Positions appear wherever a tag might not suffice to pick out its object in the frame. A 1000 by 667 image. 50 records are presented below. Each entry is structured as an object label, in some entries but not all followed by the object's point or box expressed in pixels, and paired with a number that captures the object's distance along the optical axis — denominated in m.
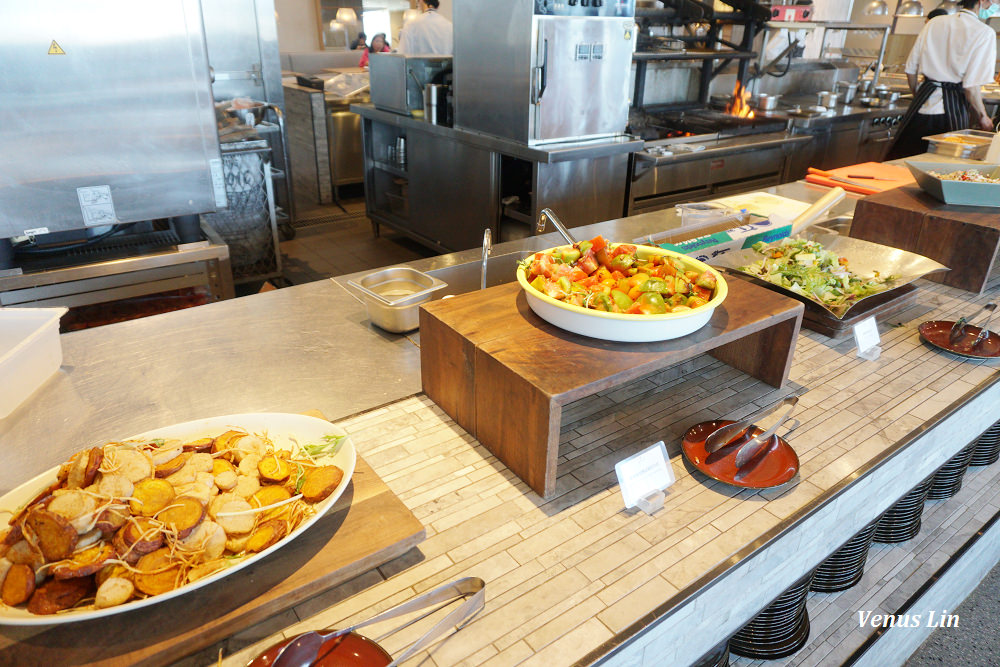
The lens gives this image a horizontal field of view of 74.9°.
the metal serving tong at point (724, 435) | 1.17
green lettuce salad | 1.61
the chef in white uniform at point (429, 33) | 5.75
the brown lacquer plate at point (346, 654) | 0.76
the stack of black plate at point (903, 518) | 1.64
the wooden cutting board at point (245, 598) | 0.74
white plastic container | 1.26
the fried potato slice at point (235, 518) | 0.82
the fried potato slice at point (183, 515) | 0.79
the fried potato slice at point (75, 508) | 0.75
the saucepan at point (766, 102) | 5.26
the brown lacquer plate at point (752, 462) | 1.10
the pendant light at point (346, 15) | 10.36
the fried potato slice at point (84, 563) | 0.74
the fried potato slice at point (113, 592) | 0.73
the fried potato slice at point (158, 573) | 0.75
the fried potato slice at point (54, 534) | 0.75
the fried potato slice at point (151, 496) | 0.80
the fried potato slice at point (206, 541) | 0.79
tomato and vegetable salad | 1.12
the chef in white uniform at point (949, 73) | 4.02
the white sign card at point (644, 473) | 1.04
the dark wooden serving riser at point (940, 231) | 1.90
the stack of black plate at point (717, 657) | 1.12
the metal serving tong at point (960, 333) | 1.60
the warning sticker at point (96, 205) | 2.31
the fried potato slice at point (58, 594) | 0.73
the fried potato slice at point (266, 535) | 0.82
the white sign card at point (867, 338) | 1.54
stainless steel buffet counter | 0.88
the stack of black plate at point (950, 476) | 1.83
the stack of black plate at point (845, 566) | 1.47
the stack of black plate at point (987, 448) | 2.03
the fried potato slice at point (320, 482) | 0.89
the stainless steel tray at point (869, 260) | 1.70
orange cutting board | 2.78
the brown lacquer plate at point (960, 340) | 1.56
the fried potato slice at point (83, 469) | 0.83
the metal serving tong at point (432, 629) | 0.76
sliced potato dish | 0.75
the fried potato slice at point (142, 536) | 0.77
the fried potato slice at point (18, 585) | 0.73
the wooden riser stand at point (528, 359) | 1.01
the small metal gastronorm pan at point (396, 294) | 1.56
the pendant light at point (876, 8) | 7.63
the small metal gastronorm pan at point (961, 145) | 3.27
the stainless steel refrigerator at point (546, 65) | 3.42
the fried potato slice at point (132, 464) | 0.83
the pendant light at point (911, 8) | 7.74
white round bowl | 1.07
